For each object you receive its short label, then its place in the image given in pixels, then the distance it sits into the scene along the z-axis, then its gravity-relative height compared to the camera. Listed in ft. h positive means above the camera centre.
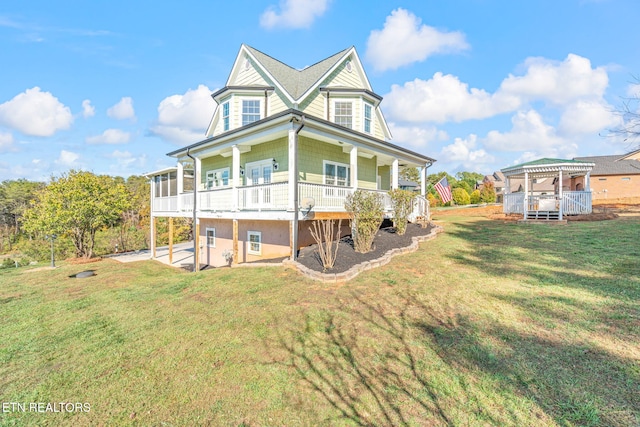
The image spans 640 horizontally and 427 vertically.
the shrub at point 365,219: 28.60 -1.17
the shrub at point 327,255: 24.84 -4.36
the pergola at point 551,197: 47.98 +1.96
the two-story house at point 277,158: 32.09 +8.34
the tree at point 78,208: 50.90 -0.10
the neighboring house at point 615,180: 91.15 +9.56
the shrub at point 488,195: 139.70 +6.88
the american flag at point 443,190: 68.03 +4.41
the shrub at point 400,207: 35.42 +0.12
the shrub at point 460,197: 135.23 +5.43
